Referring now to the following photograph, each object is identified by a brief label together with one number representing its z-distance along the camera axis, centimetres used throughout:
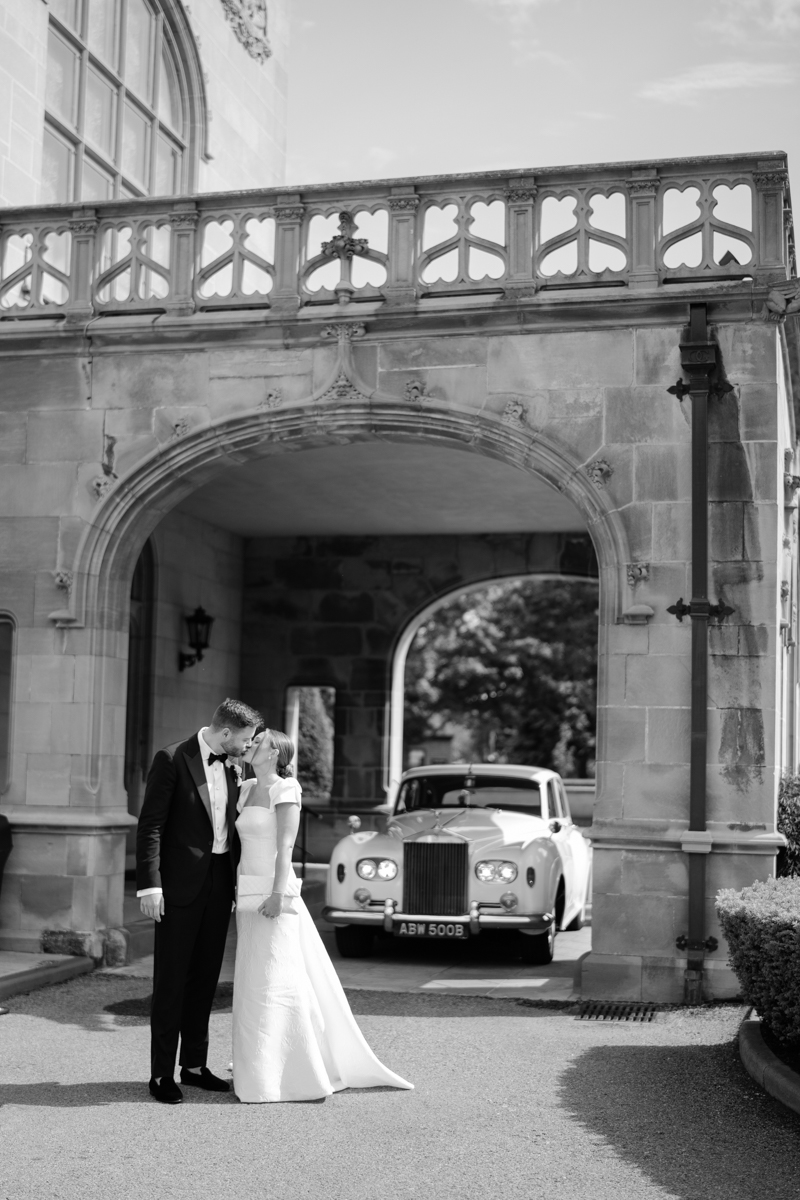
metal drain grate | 890
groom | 650
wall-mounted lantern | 1730
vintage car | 1059
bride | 634
